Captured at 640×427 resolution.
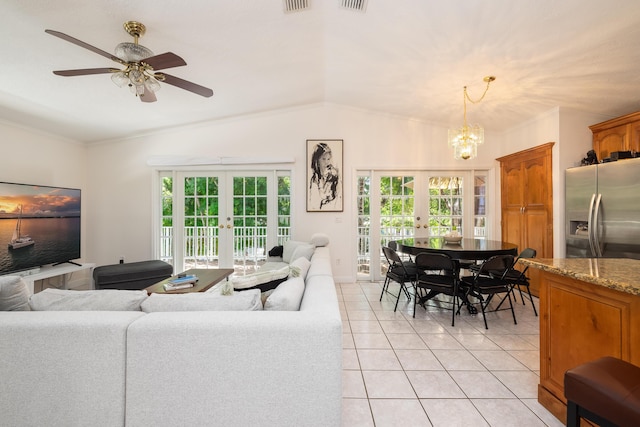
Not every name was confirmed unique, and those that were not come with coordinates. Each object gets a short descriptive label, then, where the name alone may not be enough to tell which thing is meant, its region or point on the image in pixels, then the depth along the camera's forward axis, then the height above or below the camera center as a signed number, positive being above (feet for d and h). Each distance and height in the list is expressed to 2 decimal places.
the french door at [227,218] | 15.66 -0.18
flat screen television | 10.29 -0.42
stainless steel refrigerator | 9.11 +0.14
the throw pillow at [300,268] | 7.00 -1.45
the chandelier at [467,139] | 10.68 +2.89
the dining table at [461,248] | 9.40 -1.20
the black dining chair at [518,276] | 9.97 -2.29
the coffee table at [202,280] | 8.95 -2.37
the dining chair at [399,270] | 10.89 -2.24
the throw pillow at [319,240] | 12.66 -1.18
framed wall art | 15.34 +2.17
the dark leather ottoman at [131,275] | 11.67 -2.59
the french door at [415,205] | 15.71 +0.51
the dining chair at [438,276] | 9.34 -2.22
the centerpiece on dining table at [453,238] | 11.34 -1.01
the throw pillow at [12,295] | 4.73 -1.37
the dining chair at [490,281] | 9.14 -2.38
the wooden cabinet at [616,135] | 9.83 +2.95
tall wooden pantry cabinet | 11.98 +0.64
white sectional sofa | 4.19 -2.38
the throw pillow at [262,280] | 6.57 -1.56
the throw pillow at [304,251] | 10.80 -1.45
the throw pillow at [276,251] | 13.93 -1.81
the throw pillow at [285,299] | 4.99 -1.55
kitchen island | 4.23 -1.76
